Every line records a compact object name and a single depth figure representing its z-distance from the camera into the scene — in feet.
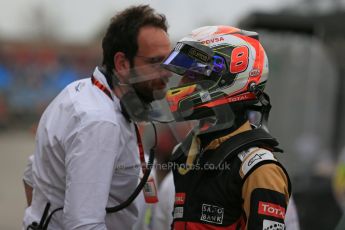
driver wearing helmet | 18.65
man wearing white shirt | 19.34
